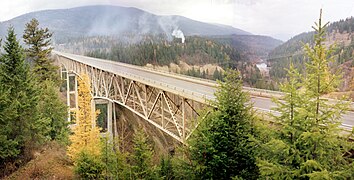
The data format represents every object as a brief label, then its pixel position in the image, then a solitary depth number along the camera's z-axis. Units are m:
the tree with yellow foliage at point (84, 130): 23.28
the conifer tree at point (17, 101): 19.69
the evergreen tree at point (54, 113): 29.06
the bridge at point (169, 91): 16.79
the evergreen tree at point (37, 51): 39.44
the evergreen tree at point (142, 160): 13.24
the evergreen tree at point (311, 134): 7.42
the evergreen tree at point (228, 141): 10.29
